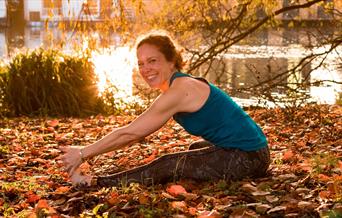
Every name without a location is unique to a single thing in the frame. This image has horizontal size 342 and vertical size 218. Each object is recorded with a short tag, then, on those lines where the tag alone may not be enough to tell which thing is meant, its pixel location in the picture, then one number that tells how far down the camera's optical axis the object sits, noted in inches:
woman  146.9
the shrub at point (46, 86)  360.8
